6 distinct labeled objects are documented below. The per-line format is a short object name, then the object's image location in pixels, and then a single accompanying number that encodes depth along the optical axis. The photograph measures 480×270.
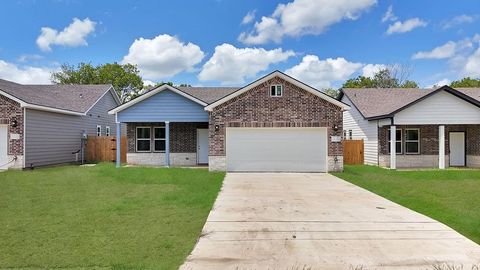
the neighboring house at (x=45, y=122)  16.83
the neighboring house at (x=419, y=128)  17.97
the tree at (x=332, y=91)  55.44
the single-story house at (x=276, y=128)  16.55
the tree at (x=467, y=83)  40.47
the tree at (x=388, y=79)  45.34
